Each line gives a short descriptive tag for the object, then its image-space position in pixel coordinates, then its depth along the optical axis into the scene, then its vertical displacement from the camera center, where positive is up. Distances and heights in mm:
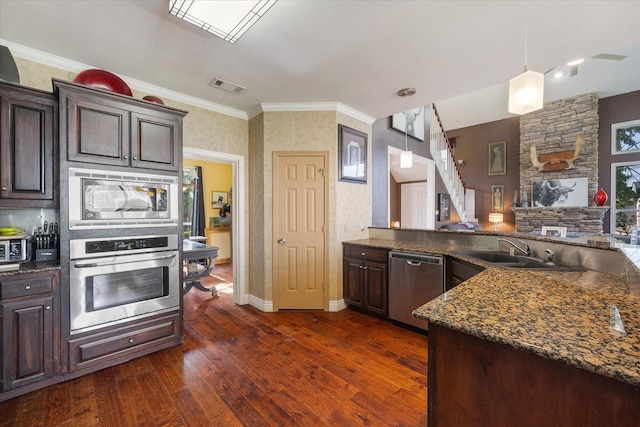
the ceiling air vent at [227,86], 2811 +1374
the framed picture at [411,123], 4623 +1663
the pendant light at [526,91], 1801 +834
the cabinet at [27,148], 1901 +470
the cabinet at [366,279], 3105 -831
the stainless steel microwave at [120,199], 2037 +99
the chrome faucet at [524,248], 2184 -298
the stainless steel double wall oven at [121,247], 2037 -303
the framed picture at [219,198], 6451 +317
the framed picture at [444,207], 6164 +115
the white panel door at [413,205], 6965 +185
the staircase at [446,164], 5875 +1112
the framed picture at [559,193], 6344 +487
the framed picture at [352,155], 3475 +777
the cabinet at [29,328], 1777 -824
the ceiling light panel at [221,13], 1646 +1297
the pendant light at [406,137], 3037 +1378
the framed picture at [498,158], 7898 +1636
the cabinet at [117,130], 2012 +681
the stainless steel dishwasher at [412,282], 2666 -742
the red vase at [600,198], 4547 +247
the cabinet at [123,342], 2039 -1099
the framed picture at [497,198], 7949 +427
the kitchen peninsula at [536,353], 702 -396
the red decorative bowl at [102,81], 2199 +1103
